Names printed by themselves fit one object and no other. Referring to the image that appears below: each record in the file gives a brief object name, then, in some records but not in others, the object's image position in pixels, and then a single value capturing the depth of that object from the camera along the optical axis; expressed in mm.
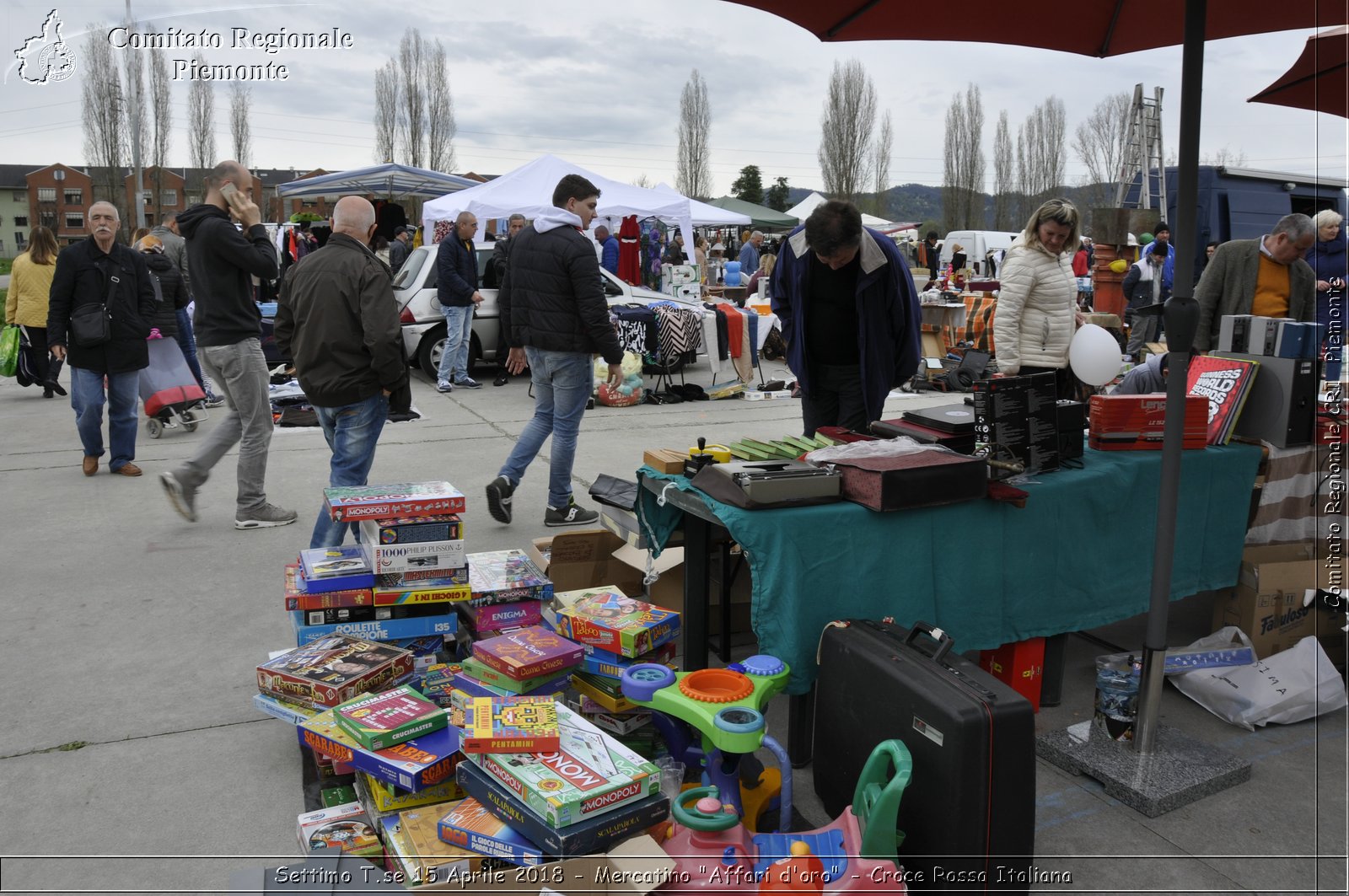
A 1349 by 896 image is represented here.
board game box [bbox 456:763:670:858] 2303
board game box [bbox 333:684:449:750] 2768
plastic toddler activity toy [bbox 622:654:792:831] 2549
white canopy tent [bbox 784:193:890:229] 27312
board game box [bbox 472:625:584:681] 3059
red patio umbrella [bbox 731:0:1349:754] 3074
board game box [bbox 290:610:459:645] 3566
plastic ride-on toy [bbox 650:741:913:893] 2271
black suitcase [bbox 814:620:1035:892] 2436
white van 32719
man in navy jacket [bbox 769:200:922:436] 4586
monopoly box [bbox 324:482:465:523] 3605
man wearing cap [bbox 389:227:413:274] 15695
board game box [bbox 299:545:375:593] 3535
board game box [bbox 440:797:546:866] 2363
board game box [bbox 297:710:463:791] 2658
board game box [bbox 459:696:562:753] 2568
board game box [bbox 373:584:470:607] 3586
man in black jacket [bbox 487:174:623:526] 5473
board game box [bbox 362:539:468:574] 3557
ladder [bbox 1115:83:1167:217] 20312
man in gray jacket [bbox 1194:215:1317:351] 5605
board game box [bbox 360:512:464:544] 3564
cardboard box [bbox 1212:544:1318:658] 4086
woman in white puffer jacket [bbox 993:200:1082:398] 5293
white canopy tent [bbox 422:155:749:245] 14164
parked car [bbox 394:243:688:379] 11641
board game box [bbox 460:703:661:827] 2342
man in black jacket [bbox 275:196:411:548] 4570
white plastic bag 3660
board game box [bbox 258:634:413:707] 3193
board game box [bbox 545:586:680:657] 3191
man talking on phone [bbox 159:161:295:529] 5555
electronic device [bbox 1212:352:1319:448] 4145
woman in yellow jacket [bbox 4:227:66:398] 9055
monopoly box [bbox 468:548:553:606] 3811
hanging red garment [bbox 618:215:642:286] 17000
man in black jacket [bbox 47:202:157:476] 6914
